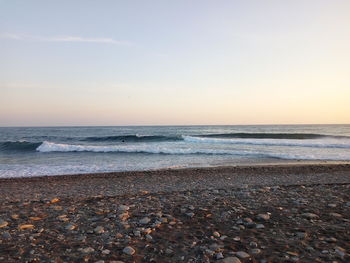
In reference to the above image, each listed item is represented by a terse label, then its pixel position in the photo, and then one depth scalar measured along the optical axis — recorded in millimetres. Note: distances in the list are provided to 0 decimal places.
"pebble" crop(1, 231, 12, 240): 3295
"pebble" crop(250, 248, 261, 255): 2843
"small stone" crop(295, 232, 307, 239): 3224
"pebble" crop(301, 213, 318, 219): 3932
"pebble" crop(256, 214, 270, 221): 3883
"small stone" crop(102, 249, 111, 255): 2884
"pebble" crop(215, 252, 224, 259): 2760
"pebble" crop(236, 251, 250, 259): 2777
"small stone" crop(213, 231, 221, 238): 3316
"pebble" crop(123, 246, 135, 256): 2866
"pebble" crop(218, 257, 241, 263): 2658
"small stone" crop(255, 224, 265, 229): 3584
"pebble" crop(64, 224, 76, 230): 3617
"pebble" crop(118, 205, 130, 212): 4500
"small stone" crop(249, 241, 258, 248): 3008
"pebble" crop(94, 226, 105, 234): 3479
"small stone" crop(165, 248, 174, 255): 2893
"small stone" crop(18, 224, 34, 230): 3633
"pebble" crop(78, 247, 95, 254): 2906
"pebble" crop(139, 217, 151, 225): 3844
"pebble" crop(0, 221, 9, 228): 3749
